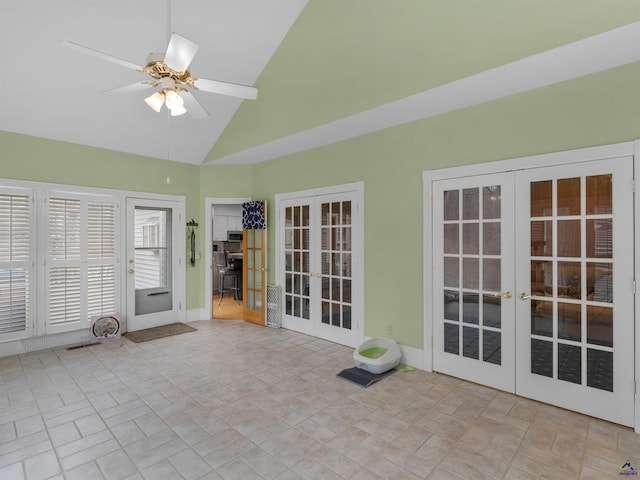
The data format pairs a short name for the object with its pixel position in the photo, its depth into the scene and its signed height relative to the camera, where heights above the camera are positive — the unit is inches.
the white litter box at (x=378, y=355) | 136.3 -51.3
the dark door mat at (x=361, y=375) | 130.7 -57.0
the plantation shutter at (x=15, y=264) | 161.0 -12.4
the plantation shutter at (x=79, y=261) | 175.0 -12.3
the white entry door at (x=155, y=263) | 203.4 -15.7
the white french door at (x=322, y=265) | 170.2 -15.6
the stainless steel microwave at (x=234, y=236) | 338.3 +2.5
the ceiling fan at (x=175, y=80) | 83.7 +46.8
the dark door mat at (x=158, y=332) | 189.7 -57.1
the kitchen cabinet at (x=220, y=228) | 338.0 +10.9
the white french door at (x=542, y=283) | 101.3 -16.4
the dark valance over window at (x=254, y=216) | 211.9 +14.7
